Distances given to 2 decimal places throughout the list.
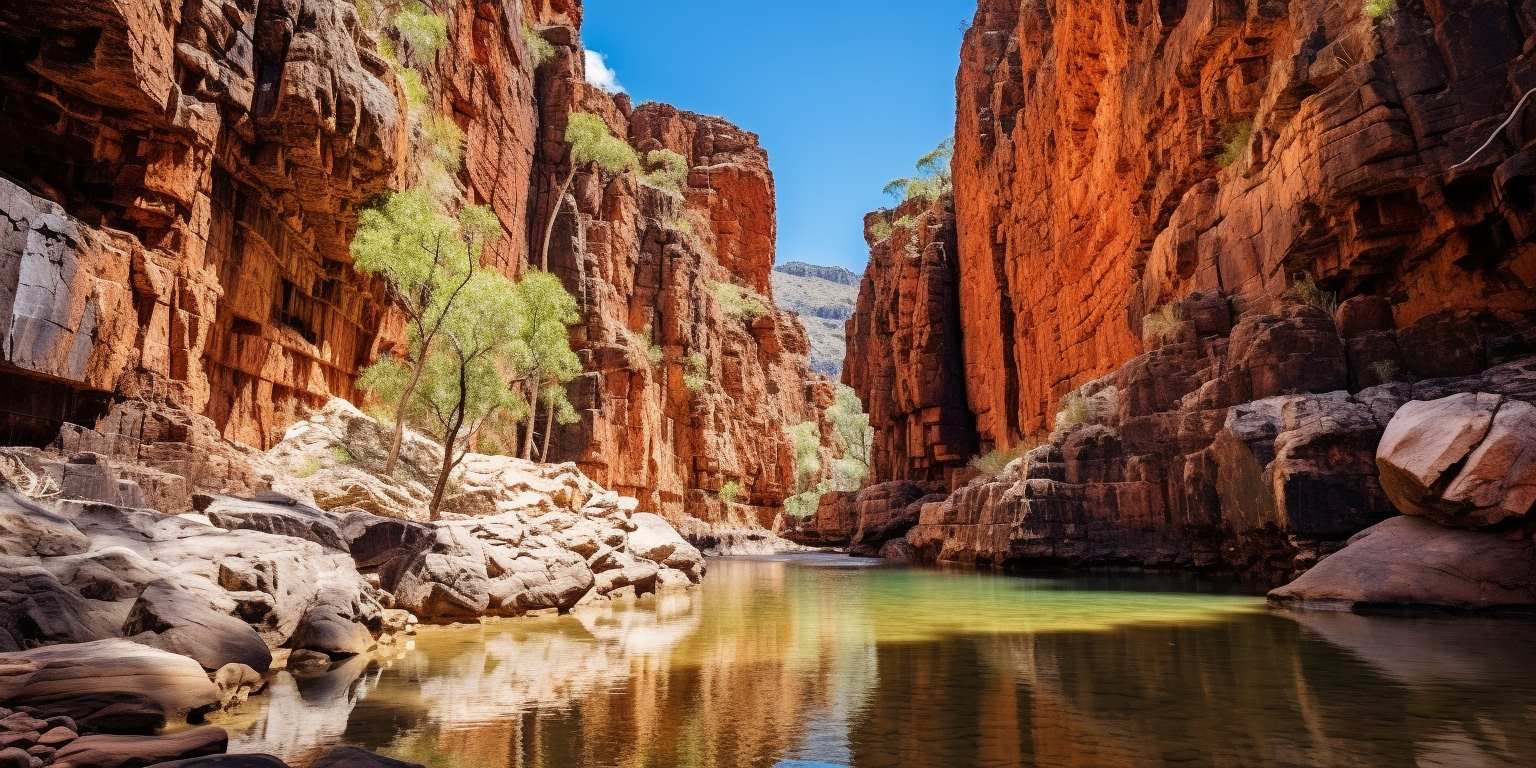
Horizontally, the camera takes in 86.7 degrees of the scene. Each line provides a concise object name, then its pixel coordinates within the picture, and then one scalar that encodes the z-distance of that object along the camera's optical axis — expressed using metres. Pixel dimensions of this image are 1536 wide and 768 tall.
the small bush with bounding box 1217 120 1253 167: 23.25
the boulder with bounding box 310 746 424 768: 3.98
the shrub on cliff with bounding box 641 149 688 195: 65.00
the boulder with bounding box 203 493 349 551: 11.11
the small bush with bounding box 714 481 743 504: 57.19
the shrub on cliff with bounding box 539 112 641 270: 48.00
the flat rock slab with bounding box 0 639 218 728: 4.80
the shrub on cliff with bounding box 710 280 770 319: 68.19
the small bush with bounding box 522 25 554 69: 48.66
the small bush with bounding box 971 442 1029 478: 34.56
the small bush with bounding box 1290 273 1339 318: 18.53
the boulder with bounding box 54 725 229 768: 4.15
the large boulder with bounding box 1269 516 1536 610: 10.88
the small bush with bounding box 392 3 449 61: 31.98
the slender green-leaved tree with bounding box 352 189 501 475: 23.23
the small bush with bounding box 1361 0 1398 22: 17.58
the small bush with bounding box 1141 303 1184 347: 21.01
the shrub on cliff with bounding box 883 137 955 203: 62.34
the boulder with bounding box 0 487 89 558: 7.23
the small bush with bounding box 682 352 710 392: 54.16
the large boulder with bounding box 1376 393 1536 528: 10.88
